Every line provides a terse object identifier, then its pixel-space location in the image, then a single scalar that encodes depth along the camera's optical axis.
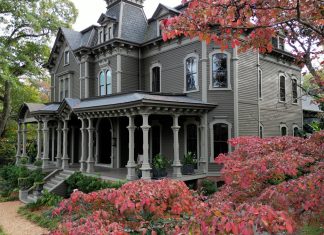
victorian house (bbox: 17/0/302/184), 13.96
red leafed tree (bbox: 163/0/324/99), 3.78
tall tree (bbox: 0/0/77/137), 21.23
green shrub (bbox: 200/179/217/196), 12.95
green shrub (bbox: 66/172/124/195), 12.22
